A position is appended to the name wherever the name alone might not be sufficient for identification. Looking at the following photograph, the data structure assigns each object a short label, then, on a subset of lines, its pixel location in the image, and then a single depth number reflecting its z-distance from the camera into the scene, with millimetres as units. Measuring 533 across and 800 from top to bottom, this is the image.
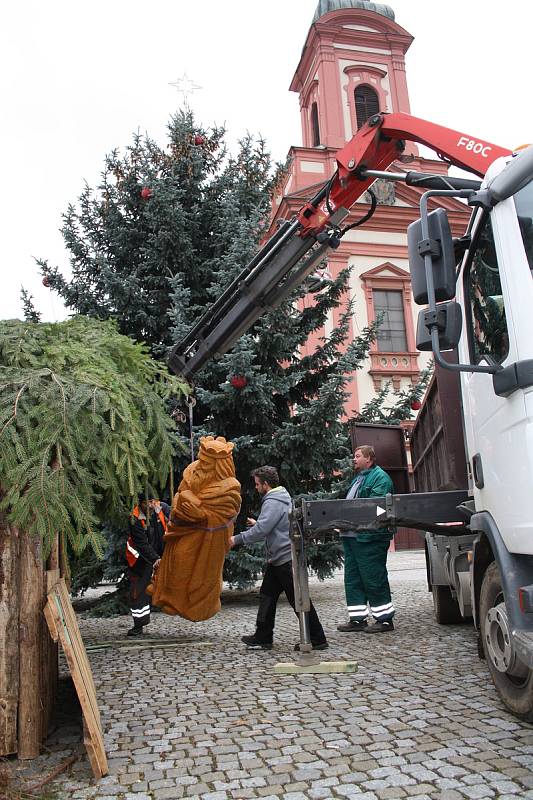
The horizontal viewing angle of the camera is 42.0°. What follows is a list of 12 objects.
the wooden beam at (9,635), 3314
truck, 3197
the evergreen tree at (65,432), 3275
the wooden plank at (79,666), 3166
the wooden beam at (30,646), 3359
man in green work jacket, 6754
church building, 21938
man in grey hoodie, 6199
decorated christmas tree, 9461
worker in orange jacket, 7109
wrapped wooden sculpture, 6012
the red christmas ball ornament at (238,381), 9156
